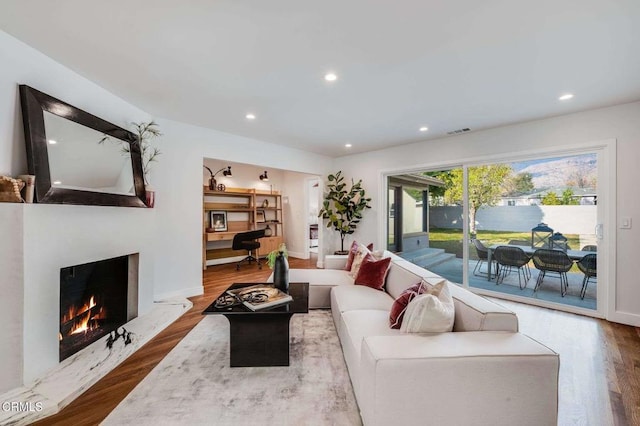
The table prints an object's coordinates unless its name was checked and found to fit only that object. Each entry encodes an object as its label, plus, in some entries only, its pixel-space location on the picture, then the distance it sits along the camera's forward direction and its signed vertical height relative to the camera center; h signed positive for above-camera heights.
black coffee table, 2.17 -1.06
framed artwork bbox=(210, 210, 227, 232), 6.38 -0.19
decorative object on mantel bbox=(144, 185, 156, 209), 3.18 +0.21
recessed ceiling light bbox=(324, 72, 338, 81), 2.47 +1.31
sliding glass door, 3.46 -0.20
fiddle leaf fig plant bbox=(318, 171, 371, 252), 5.73 +0.17
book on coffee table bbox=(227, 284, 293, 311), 2.16 -0.75
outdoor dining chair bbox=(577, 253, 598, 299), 3.38 -0.72
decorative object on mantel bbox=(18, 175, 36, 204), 1.93 +0.18
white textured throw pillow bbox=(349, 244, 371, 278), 3.34 -0.61
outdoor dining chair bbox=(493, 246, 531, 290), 3.90 -0.75
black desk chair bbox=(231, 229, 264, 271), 5.84 -0.66
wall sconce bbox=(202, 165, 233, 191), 5.94 +0.92
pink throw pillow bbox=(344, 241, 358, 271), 3.66 -0.61
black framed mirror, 2.05 +0.53
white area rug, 1.62 -1.27
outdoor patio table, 3.50 -0.56
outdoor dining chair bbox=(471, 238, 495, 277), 4.23 -0.69
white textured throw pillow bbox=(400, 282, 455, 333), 1.56 -0.63
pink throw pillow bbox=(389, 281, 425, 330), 1.83 -0.67
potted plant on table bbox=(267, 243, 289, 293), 2.64 -0.62
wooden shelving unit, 6.24 -0.10
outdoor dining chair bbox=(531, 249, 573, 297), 3.61 -0.72
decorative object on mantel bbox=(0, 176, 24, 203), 1.79 +0.15
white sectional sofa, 1.28 -0.84
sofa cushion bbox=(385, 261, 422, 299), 2.38 -0.66
